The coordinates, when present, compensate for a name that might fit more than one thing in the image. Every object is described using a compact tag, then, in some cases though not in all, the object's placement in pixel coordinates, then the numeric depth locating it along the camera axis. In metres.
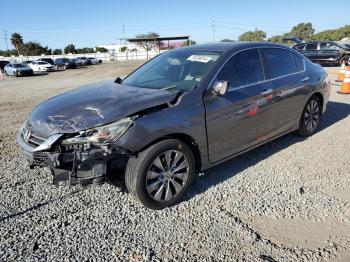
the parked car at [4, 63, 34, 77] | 30.97
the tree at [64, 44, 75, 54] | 102.31
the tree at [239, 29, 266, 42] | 92.81
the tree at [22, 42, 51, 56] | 95.44
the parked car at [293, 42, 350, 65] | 20.92
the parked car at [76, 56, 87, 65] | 51.04
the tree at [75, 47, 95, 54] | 102.24
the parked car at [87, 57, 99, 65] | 54.70
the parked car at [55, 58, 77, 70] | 43.06
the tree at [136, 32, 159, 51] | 98.28
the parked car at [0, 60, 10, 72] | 41.18
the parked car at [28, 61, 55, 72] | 37.66
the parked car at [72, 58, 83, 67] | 48.35
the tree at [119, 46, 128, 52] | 101.12
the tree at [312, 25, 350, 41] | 65.54
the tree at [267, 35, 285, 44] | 78.96
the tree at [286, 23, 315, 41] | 96.38
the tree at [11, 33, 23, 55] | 93.94
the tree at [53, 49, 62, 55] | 98.12
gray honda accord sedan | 3.38
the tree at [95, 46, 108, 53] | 104.71
